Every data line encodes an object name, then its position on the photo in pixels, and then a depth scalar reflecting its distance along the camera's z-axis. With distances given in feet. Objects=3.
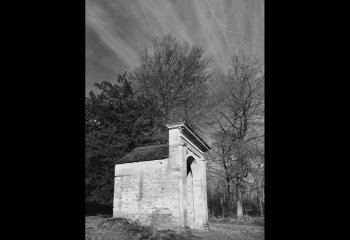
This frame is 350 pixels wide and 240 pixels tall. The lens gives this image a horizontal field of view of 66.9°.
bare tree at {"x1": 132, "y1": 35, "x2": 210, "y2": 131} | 82.43
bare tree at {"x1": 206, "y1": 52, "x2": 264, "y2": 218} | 73.87
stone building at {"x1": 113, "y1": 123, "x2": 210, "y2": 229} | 44.19
